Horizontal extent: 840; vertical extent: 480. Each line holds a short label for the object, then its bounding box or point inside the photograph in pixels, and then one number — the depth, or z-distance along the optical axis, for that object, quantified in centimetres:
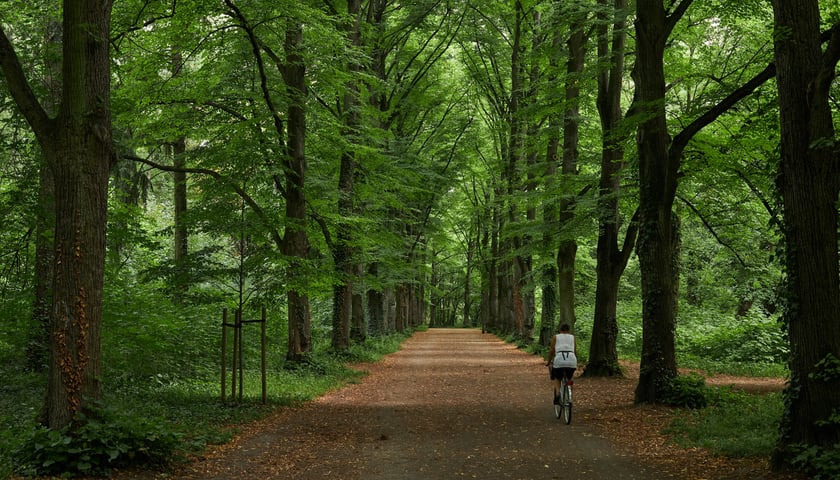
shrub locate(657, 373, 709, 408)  1243
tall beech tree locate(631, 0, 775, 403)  1280
